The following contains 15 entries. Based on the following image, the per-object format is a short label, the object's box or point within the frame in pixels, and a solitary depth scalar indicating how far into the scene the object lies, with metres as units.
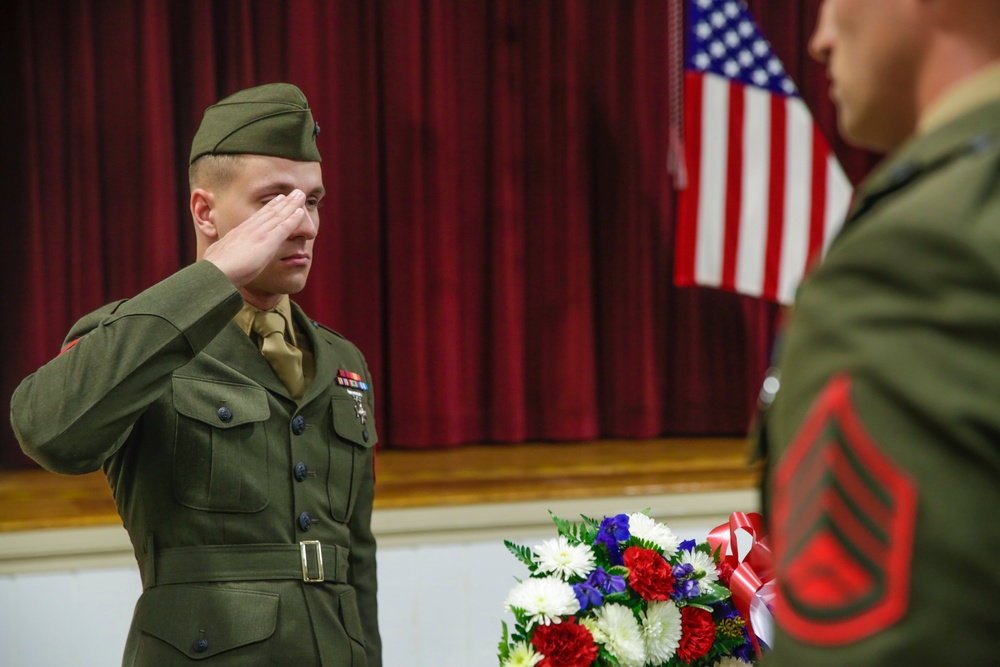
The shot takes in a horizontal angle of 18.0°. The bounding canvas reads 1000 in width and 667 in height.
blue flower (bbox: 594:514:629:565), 4.26
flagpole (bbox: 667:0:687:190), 8.90
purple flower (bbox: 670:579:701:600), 4.22
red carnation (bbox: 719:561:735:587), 4.28
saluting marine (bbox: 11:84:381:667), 4.29
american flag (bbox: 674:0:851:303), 8.21
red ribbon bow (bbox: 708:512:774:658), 4.09
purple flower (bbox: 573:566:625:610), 4.18
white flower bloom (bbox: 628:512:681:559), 4.27
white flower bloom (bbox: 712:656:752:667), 4.21
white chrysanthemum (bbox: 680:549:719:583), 4.27
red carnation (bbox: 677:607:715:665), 4.18
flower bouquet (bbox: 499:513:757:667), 4.14
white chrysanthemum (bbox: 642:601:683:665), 4.17
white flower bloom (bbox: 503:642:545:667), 4.13
